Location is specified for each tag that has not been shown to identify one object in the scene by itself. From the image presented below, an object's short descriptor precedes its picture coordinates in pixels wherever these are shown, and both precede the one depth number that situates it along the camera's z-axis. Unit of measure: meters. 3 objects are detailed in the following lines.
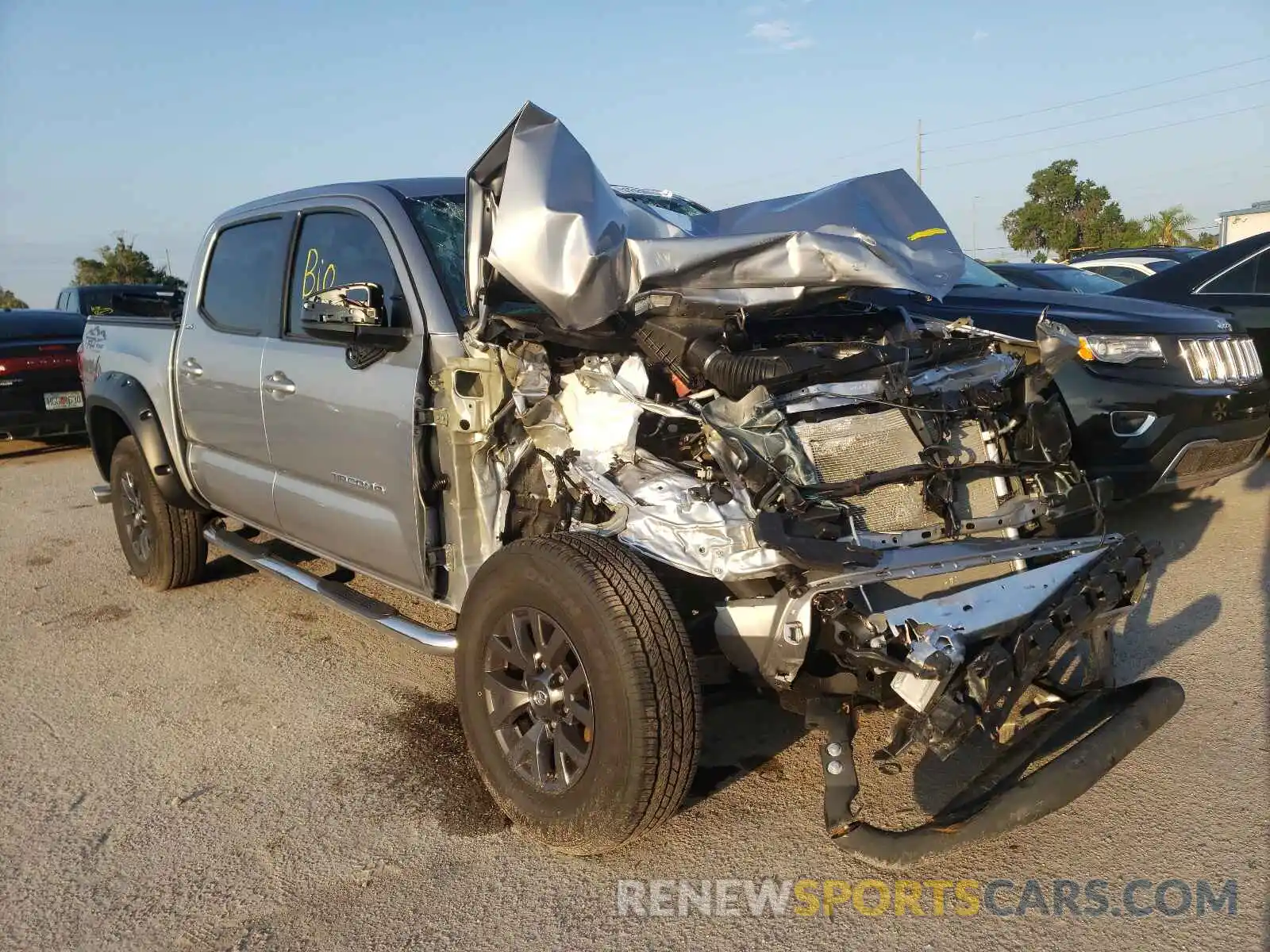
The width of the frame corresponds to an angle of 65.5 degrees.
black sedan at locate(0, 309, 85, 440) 10.12
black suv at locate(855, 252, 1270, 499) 5.06
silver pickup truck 2.62
